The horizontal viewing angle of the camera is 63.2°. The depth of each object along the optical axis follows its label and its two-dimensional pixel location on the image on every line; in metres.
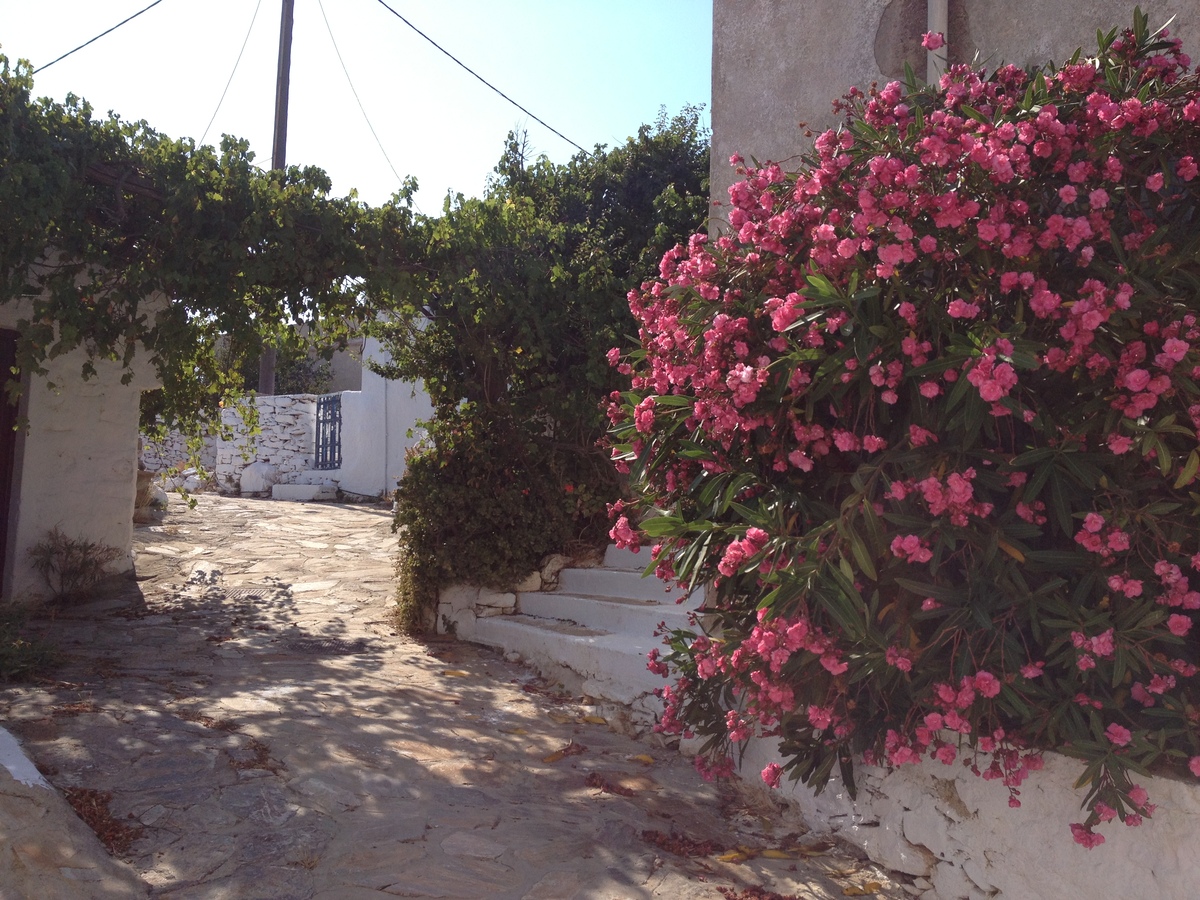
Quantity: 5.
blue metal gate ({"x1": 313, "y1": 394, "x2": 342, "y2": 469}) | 17.28
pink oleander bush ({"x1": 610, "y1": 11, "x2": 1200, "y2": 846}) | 2.42
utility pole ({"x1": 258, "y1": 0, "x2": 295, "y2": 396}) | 13.38
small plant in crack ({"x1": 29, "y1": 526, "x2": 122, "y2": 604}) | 7.16
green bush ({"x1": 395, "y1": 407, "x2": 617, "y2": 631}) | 6.76
